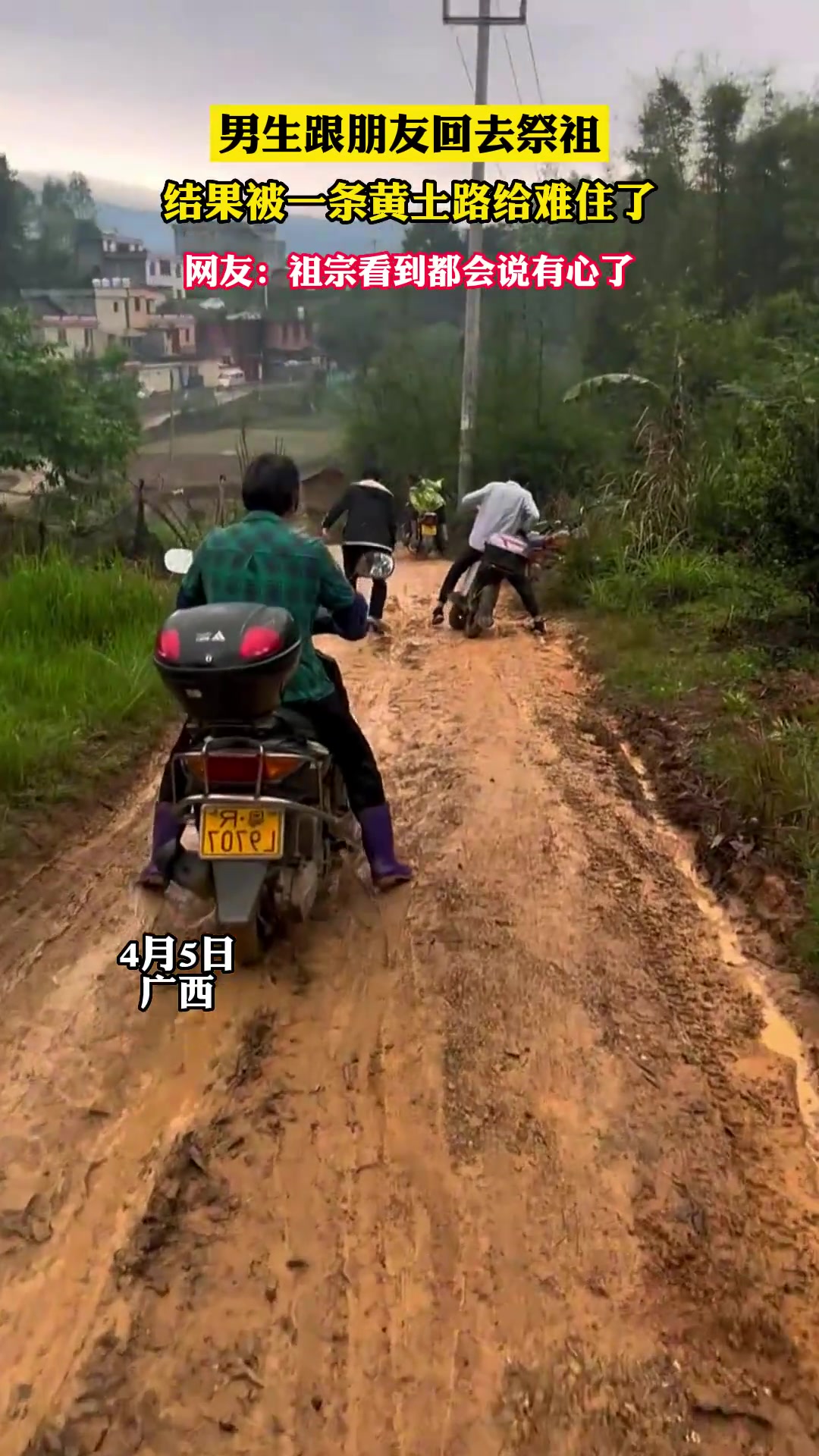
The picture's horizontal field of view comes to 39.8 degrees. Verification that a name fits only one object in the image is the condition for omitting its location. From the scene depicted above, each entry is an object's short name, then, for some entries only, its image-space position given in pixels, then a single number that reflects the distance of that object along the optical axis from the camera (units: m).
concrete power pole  16.34
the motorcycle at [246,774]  3.32
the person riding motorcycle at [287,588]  3.77
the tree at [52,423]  16.44
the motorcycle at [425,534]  15.99
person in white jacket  9.03
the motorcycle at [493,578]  8.91
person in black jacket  9.20
